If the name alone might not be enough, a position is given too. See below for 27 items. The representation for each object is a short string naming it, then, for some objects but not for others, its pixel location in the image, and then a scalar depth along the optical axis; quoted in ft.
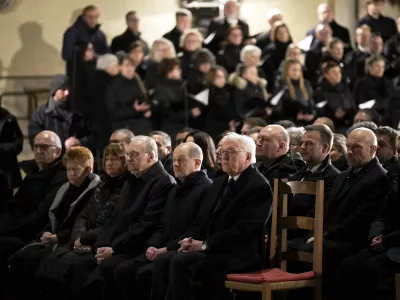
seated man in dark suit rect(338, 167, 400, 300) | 36.67
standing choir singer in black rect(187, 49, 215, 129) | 66.44
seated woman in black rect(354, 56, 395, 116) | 69.44
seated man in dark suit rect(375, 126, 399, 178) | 43.54
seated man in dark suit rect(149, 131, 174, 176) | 49.95
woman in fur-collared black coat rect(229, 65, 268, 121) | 66.82
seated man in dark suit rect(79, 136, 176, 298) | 42.61
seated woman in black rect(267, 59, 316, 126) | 66.99
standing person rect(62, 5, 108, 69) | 72.36
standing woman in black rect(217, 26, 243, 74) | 72.49
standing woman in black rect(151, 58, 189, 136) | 66.31
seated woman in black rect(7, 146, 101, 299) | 46.82
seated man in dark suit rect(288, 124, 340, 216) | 41.38
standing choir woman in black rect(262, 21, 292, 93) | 74.56
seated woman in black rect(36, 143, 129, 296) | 44.70
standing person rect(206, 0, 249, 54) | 75.37
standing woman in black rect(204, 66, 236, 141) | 66.19
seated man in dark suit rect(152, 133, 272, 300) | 37.87
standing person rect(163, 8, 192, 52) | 74.48
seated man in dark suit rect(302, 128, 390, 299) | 38.55
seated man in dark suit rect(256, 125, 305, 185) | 43.12
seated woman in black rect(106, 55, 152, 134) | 65.09
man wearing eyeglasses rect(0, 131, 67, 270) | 49.82
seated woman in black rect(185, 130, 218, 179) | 48.38
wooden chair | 35.82
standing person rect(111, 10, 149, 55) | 74.52
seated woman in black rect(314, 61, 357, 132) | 66.86
